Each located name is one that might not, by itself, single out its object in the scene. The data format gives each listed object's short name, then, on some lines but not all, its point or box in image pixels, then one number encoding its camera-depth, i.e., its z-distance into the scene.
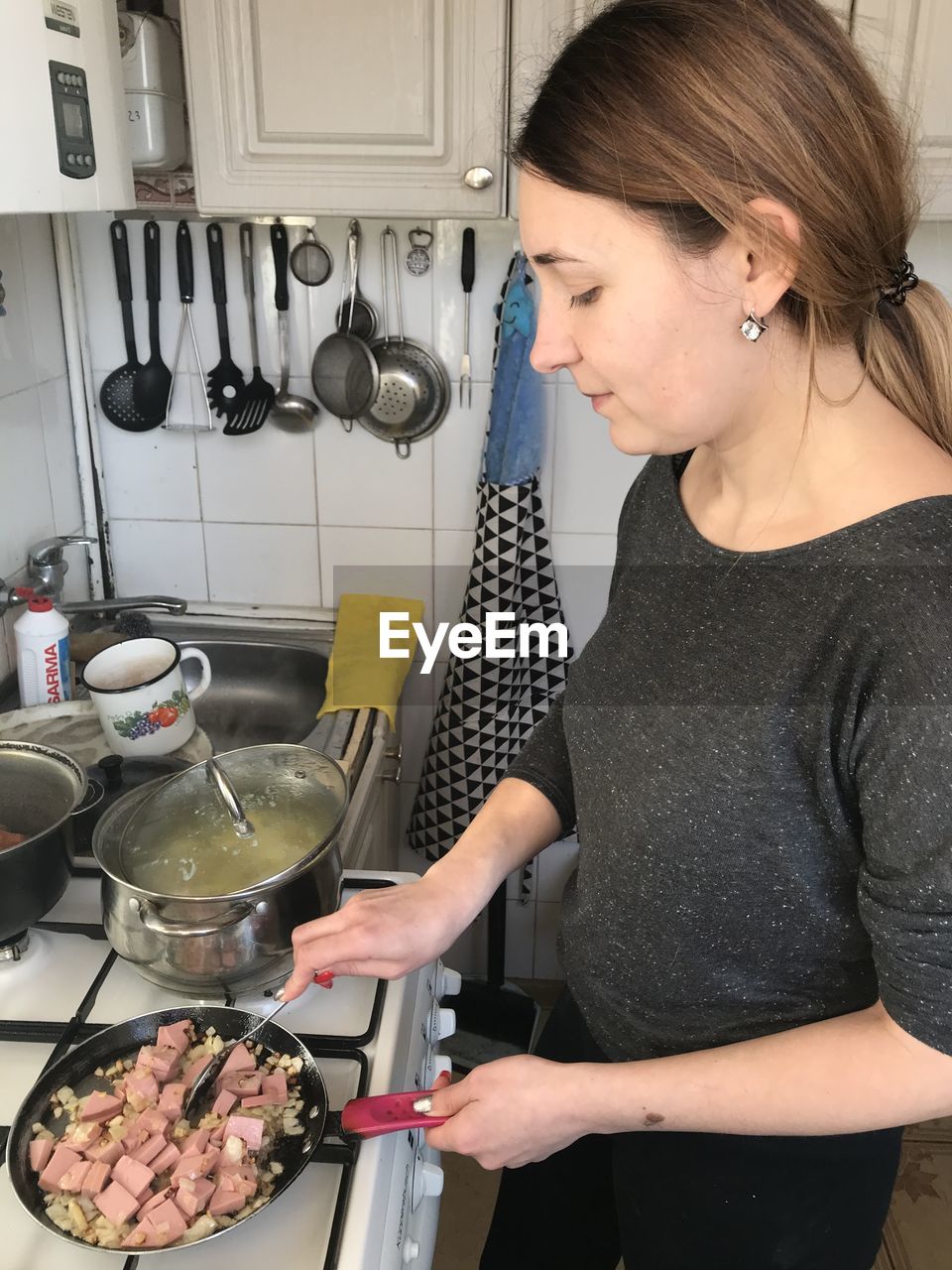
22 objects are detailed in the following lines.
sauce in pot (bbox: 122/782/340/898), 0.89
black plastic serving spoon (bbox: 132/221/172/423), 1.61
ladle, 1.60
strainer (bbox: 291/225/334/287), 1.61
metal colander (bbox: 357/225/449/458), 1.65
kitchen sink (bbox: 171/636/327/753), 1.69
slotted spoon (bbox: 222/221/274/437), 1.68
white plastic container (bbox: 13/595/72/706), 1.40
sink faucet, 1.53
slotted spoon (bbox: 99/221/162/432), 1.64
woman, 0.63
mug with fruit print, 1.28
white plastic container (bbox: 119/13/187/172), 1.32
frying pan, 0.72
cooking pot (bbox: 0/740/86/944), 0.91
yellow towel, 1.59
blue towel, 1.56
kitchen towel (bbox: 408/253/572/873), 1.60
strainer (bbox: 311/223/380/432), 1.64
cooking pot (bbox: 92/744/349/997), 0.86
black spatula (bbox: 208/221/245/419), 1.61
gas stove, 0.72
